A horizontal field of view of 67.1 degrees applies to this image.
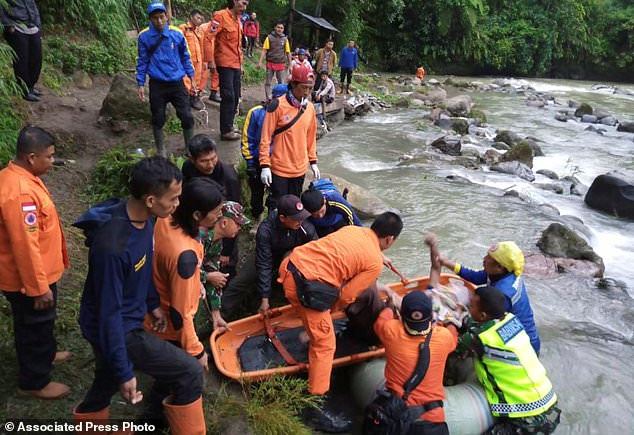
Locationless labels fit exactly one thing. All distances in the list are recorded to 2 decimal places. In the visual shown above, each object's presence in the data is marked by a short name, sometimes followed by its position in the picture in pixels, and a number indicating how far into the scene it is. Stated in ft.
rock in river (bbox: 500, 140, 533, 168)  39.40
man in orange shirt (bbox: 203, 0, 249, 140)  23.73
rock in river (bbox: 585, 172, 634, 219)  30.30
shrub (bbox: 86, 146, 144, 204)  19.12
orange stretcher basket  12.15
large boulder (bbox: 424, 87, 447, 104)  65.16
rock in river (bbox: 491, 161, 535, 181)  36.66
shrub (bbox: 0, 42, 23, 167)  16.79
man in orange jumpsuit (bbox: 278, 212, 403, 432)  11.46
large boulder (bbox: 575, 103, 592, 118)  63.41
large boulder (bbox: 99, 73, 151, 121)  25.09
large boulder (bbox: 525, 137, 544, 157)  44.19
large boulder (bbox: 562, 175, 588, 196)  34.45
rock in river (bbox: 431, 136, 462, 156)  41.01
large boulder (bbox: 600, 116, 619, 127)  59.77
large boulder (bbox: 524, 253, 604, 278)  21.80
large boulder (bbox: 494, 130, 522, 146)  46.60
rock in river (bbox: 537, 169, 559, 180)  37.80
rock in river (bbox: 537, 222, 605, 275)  23.12
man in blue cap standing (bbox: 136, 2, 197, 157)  18.22
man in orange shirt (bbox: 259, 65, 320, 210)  16.05
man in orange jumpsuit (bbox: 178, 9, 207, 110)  28.94
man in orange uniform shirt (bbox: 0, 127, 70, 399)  9.03
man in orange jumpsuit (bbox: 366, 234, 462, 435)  10.63
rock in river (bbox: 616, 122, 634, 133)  55.16
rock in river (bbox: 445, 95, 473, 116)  57.16
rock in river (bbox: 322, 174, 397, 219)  25.41
